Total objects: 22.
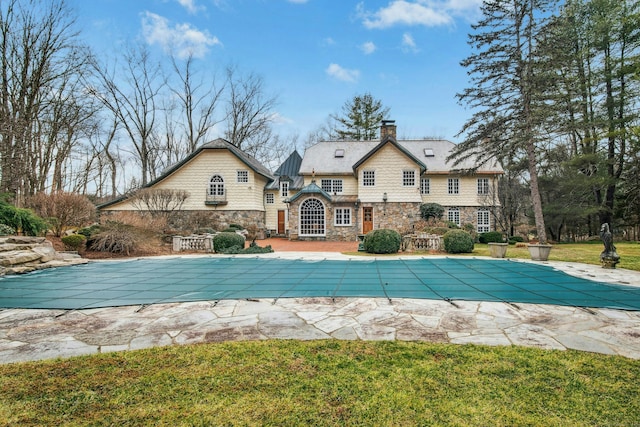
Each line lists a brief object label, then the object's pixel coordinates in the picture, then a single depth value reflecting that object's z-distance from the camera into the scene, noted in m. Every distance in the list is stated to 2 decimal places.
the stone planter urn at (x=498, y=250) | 11.19
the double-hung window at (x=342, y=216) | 21.06
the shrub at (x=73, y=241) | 11.60
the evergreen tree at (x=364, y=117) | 33.16
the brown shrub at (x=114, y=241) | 12.08
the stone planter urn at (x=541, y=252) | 10.27
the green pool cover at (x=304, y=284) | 5.35
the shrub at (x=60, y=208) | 11.80
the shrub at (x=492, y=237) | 18.88
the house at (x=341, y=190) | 20.56
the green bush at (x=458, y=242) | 12.48
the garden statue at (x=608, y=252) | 8.35
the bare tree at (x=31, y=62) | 14.59
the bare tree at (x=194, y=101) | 28.48
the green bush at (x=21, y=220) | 9.66
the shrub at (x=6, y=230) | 9.19
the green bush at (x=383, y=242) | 12.41
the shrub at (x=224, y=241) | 13.61
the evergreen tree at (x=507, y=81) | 12.91
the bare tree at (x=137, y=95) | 25.77
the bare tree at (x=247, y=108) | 30.56
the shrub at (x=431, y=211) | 21.20
